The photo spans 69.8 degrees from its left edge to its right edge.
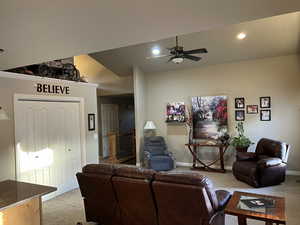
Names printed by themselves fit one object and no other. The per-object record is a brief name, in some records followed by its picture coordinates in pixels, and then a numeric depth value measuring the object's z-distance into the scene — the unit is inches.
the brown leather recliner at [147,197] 92.8
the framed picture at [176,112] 259.6
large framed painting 239.3
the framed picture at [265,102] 221.0
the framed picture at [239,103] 231.6
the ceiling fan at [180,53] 157.4
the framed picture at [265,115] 221.3
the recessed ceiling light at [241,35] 191.0
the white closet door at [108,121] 335.6
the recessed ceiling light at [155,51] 224.1
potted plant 213.8
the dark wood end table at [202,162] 224.5
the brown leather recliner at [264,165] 173.9
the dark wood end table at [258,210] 84.8
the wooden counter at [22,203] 83.6
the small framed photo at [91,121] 206.2
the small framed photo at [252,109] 226.6
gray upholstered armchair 231.3
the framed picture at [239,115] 231.6
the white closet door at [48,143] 153.7
